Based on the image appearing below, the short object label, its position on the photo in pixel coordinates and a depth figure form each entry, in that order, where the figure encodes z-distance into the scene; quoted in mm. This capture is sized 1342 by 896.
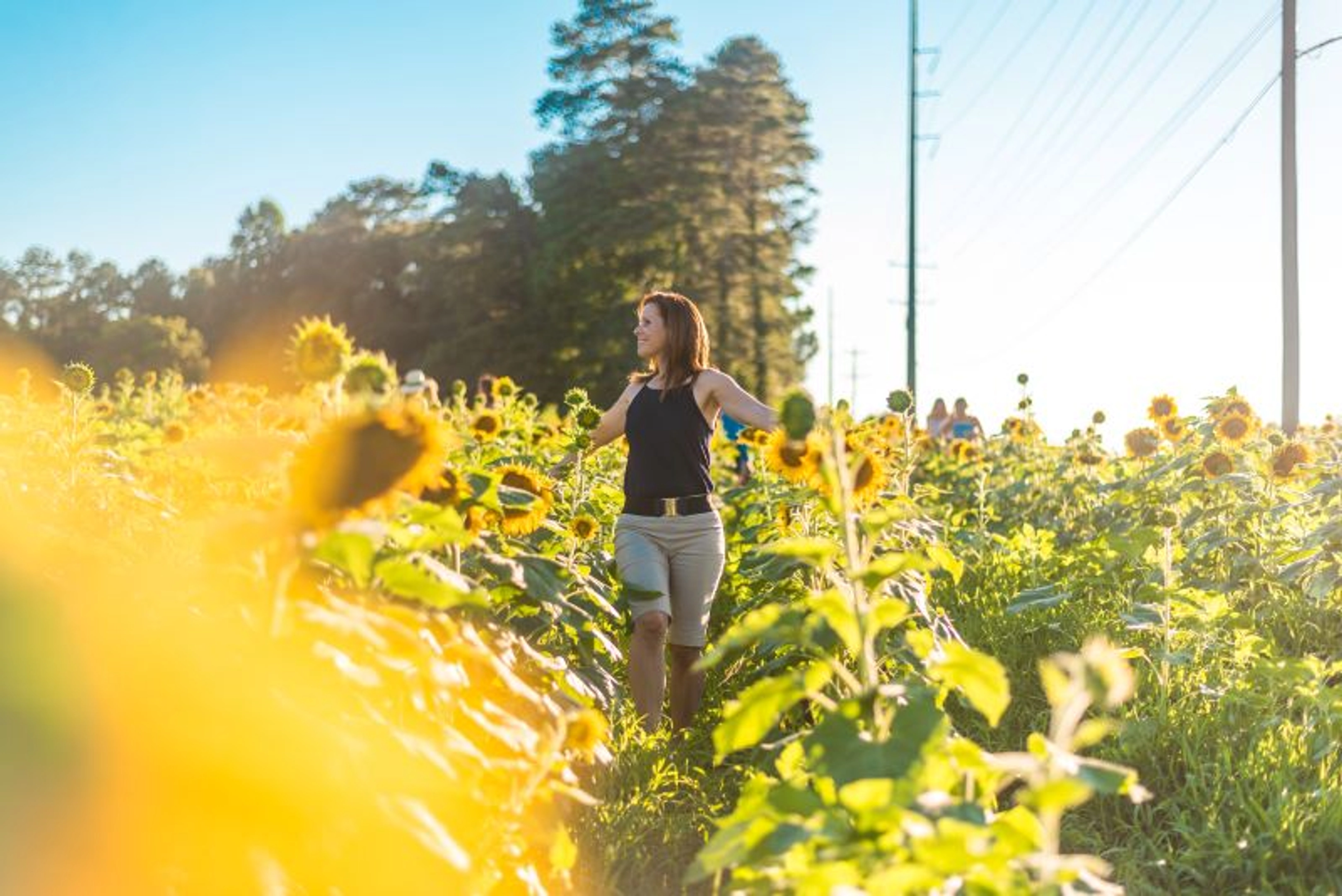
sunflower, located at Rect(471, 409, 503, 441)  4977
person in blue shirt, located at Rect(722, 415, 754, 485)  10367
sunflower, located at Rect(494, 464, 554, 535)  3260
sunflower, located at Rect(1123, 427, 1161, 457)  7891
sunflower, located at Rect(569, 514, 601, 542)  4293
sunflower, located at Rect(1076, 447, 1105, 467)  8781
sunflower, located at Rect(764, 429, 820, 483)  3793
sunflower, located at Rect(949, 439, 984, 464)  9688
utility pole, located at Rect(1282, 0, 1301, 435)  12523
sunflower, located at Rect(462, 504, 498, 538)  2654
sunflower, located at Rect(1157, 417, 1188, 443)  7742
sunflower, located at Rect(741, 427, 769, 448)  5973
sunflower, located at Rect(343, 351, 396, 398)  2068
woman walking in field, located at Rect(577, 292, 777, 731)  4398
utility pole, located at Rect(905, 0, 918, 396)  23438
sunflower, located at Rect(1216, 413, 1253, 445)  6531
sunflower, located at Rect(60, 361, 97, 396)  4316
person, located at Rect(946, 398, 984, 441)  12305
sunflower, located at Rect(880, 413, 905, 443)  7766
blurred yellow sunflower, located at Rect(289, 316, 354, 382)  2221
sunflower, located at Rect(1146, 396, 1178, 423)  8156
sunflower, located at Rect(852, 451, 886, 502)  3889
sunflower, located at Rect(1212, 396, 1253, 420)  6609
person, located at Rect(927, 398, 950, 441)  13281
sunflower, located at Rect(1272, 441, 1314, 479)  5809
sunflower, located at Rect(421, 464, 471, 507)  2424
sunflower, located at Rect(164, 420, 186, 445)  5198
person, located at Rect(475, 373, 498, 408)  7341
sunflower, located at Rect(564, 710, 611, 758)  2096
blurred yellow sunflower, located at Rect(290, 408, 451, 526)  1480
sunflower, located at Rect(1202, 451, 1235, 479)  6191
